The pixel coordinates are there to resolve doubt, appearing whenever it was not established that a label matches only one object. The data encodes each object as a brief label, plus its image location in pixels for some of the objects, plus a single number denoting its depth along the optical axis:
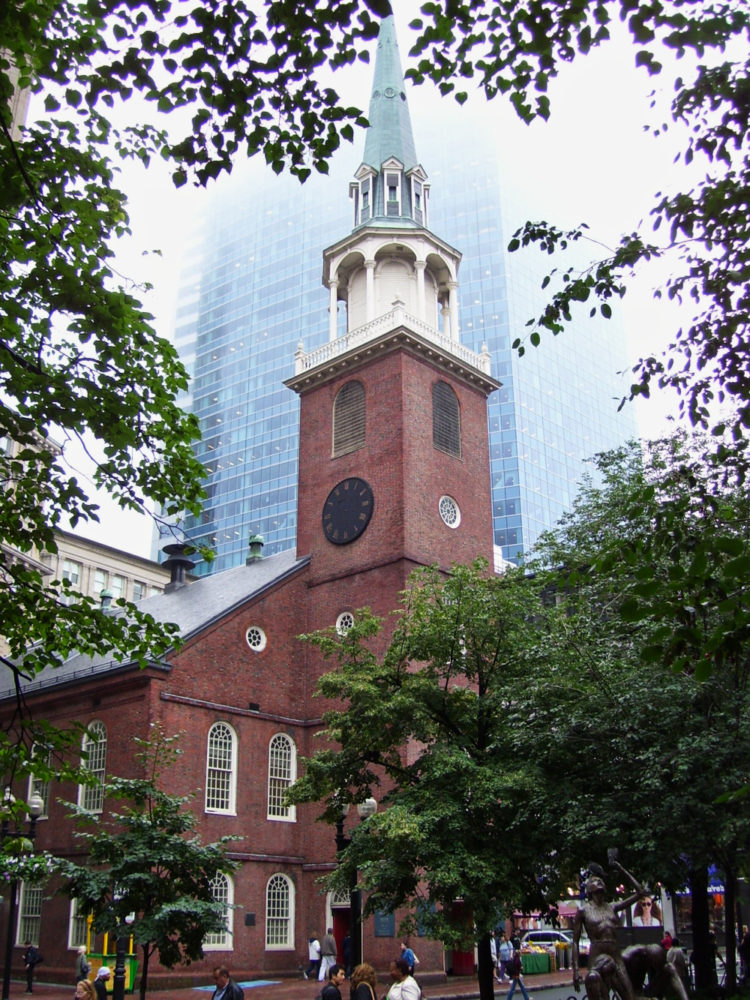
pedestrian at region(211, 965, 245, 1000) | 11.34
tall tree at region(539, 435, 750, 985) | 14.53
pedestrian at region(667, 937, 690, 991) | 14.93
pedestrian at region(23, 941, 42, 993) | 25.31
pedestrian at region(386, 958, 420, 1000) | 9.69
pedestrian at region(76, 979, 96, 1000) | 12.11
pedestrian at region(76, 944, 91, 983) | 21.84
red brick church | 28.14
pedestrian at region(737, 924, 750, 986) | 22.03
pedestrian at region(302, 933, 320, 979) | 26.61
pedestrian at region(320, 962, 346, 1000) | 12.32
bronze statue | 11.55
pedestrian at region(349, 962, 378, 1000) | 10.46
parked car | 37.20
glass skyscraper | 80.50
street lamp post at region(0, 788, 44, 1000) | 17.52
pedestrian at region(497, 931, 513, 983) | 28.58
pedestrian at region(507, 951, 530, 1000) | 19.25
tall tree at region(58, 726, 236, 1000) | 15.60
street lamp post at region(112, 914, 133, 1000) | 15.73
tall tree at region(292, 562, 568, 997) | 16.81
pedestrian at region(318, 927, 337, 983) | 25.56
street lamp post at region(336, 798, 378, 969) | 16.78
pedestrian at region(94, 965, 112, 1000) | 17.33
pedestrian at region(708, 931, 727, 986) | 19.20
